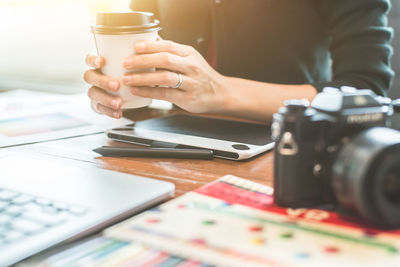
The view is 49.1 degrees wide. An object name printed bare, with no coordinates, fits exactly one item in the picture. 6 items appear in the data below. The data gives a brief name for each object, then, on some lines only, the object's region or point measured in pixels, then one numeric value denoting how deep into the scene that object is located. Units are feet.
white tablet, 2.25
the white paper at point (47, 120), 2.69
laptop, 1.28
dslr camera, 1.31
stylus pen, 2.21
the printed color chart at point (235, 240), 1.19
